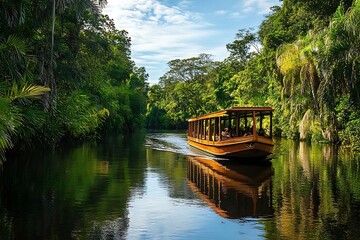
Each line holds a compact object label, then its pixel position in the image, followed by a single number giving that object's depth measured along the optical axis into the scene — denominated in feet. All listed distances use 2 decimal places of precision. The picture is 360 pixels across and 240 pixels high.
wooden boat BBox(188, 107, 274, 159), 62.34
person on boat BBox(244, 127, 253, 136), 65.60
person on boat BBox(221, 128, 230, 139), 70.95
